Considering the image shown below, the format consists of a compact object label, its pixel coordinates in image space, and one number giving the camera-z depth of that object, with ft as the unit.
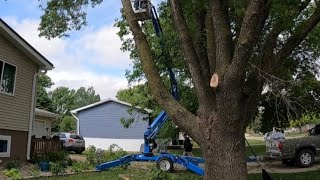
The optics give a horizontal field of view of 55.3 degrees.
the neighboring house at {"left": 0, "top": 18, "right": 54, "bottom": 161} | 39.88
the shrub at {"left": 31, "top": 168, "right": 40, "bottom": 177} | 33.20
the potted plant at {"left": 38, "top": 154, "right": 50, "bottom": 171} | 37.52
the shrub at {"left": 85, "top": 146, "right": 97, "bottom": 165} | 45.91
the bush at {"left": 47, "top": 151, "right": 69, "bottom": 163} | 42.88
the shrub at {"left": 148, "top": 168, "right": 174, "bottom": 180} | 27.16
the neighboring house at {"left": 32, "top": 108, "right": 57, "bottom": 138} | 67.30
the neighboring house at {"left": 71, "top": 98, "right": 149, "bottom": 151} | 99.87
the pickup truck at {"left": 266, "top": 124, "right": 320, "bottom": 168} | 43.74
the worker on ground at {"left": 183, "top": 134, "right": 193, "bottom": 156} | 54.67
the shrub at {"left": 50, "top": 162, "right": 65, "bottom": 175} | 34.76
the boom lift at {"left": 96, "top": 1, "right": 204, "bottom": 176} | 39.45
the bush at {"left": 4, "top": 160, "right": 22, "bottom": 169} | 37.10
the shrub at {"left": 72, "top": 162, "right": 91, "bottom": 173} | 38.72
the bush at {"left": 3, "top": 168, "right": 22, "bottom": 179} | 30.73
